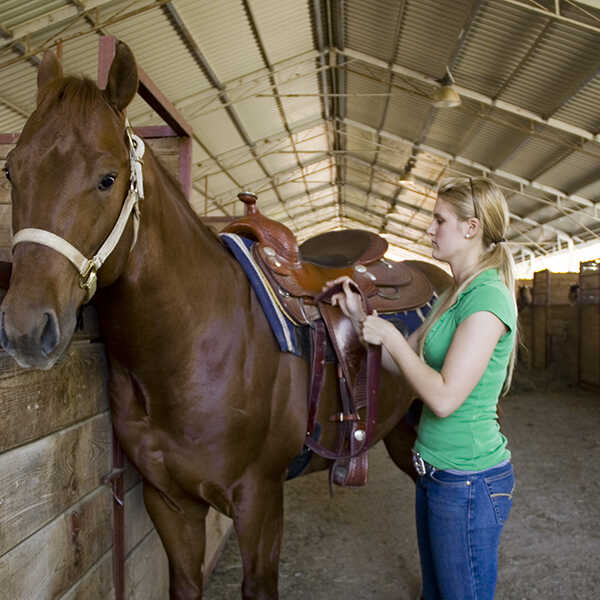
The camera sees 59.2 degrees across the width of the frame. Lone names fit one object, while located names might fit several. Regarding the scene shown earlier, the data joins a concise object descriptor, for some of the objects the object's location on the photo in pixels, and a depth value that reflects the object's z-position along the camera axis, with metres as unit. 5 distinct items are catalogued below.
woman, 1.24
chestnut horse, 0.99
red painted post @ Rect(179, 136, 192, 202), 2.11
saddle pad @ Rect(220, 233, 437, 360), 1.57
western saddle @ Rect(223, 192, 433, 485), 1.68
